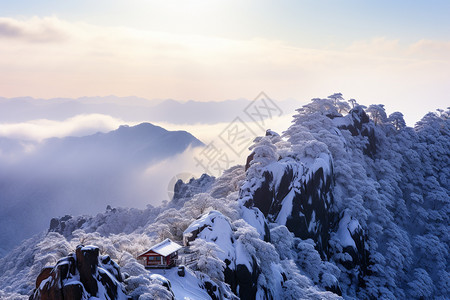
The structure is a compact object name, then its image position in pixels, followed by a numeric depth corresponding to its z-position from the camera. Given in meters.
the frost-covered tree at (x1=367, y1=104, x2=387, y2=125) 126.47
